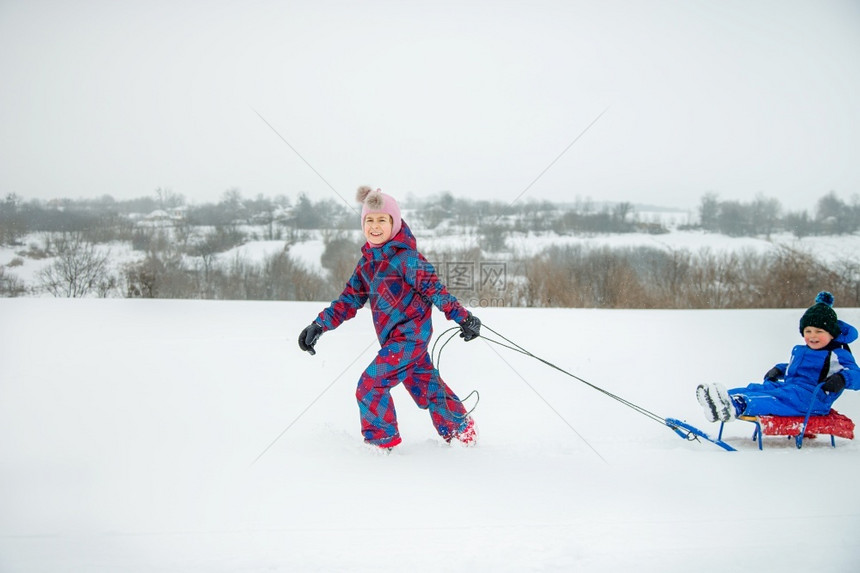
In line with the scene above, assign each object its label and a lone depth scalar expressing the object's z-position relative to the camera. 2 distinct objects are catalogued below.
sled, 3.74
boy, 3.66
